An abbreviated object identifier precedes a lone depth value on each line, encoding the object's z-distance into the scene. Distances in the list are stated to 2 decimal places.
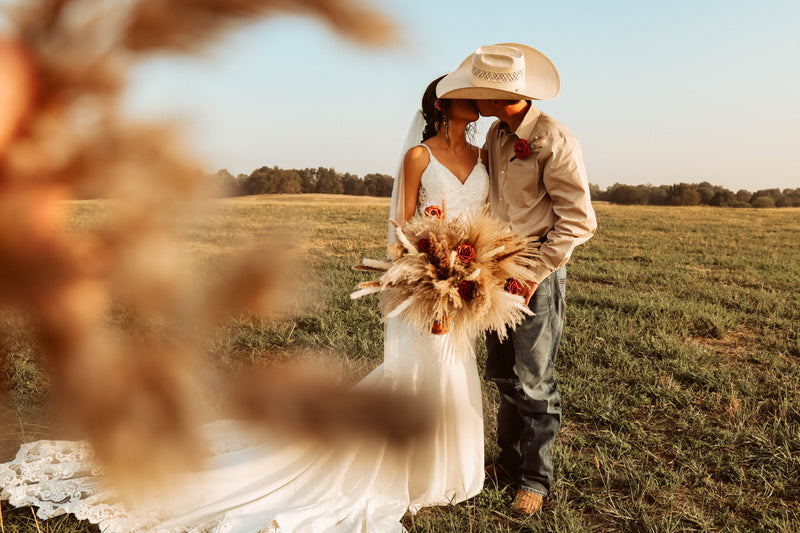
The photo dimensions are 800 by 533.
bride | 2.99
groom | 2.89
